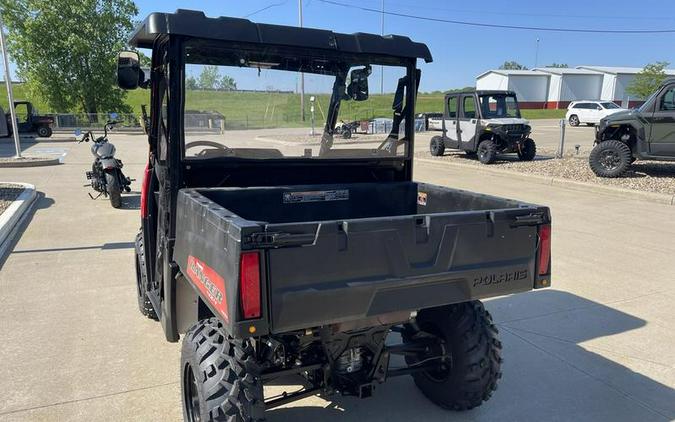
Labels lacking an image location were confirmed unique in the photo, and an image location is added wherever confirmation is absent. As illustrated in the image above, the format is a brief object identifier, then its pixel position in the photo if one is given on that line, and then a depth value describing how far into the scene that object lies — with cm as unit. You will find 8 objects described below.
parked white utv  1495
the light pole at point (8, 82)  1420
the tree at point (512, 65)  13788
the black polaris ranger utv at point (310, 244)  205
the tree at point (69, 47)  3612
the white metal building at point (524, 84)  5803
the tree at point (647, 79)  4469
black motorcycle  882
